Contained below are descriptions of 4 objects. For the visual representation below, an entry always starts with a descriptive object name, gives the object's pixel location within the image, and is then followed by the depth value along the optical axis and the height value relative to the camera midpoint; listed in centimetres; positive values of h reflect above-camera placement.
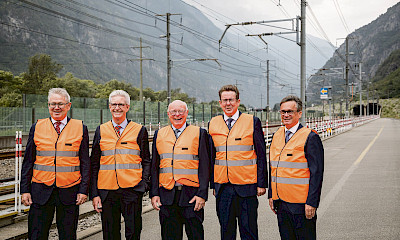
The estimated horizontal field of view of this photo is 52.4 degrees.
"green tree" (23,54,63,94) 7456 +851
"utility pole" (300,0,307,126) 1916 +328
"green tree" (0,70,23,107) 6286 +581
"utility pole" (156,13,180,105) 2914 +307
